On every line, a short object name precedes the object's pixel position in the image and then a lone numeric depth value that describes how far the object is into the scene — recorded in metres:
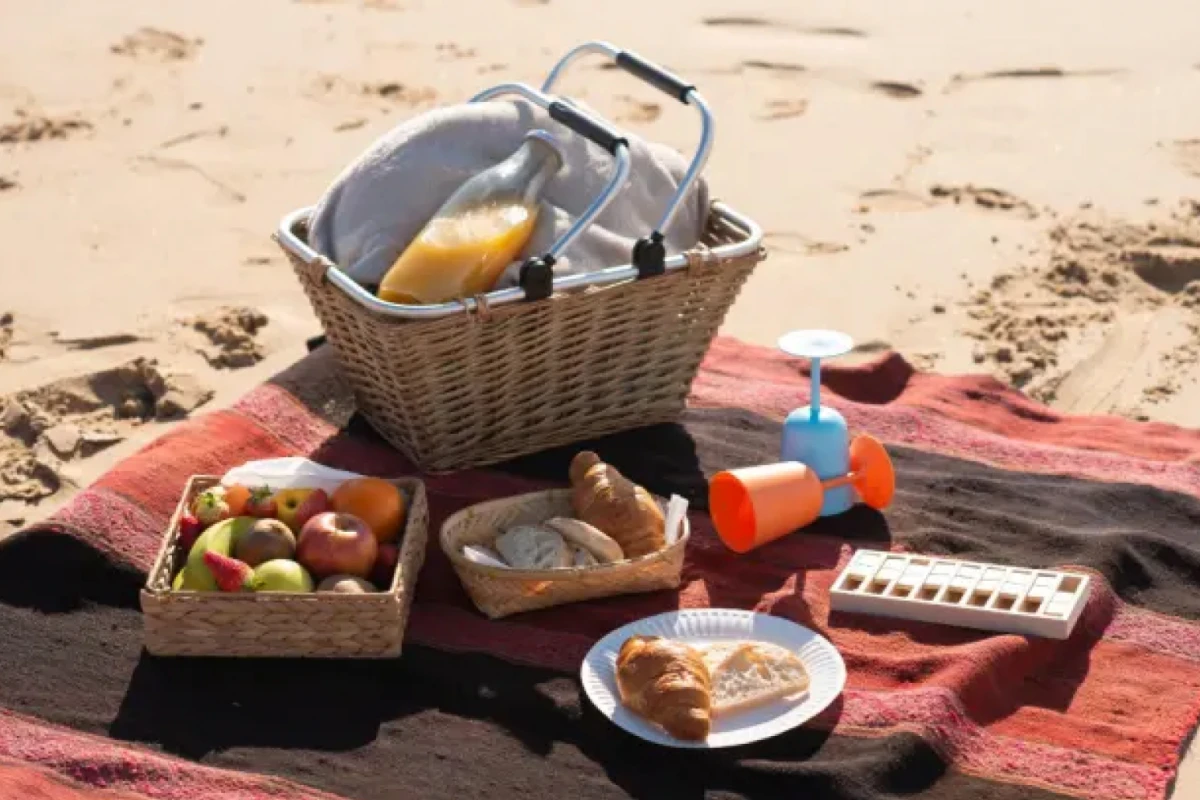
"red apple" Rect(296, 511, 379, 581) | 2.71
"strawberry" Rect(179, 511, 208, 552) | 2.78
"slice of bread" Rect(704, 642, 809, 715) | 2.53
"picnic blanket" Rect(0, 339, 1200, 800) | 2.45
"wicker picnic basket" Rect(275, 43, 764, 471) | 2.99
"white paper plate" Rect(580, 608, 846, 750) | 2.49
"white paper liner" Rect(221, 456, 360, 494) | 2.95
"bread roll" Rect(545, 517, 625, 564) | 2.78
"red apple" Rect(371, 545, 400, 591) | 2.77
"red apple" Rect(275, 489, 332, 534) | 2.80
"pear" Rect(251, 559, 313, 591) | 2.66
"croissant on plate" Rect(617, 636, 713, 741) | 2.45
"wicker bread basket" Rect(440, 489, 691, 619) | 2.74
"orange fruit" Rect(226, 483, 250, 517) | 2.86
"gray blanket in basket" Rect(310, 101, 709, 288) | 3.12
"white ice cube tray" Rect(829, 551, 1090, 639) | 2.74
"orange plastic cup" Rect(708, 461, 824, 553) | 2.92
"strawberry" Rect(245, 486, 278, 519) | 2.82
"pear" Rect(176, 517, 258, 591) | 2.67
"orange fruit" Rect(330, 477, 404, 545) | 2.82
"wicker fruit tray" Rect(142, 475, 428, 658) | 2.62
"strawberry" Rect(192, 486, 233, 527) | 2.80
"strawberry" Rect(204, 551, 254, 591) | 2.63
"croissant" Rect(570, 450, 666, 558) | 2.82
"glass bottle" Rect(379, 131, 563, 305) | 2.97
